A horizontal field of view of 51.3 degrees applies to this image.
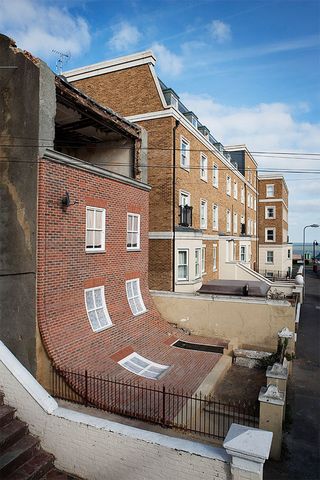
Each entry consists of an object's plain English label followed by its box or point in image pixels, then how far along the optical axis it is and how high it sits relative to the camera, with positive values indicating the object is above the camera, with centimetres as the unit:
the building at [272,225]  4706 +356
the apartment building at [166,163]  1903 +529
